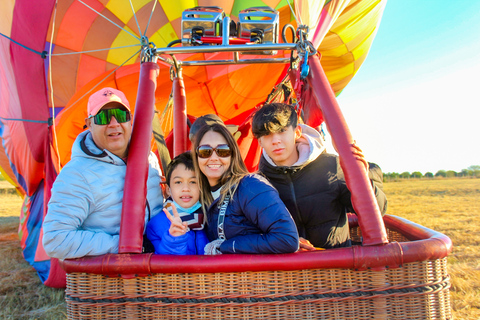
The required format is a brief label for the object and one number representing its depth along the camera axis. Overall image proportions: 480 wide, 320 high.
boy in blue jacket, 1.21
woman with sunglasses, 1.08
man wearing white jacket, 1.11
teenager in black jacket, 1.46
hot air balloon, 1.08
